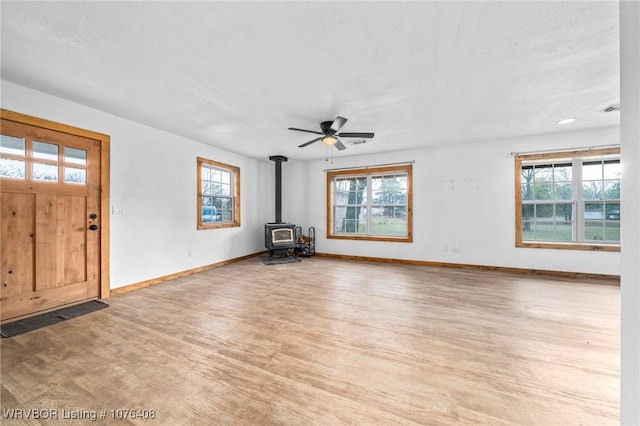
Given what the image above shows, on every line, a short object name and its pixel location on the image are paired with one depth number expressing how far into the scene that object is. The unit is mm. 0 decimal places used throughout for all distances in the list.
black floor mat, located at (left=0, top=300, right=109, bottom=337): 2356
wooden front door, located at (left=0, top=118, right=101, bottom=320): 2541
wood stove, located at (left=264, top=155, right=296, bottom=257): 5570
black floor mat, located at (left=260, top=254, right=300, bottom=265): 5332
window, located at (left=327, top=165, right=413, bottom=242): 5430
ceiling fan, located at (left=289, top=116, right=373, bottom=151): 3311
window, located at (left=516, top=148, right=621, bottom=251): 4016
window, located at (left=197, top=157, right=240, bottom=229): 4773
